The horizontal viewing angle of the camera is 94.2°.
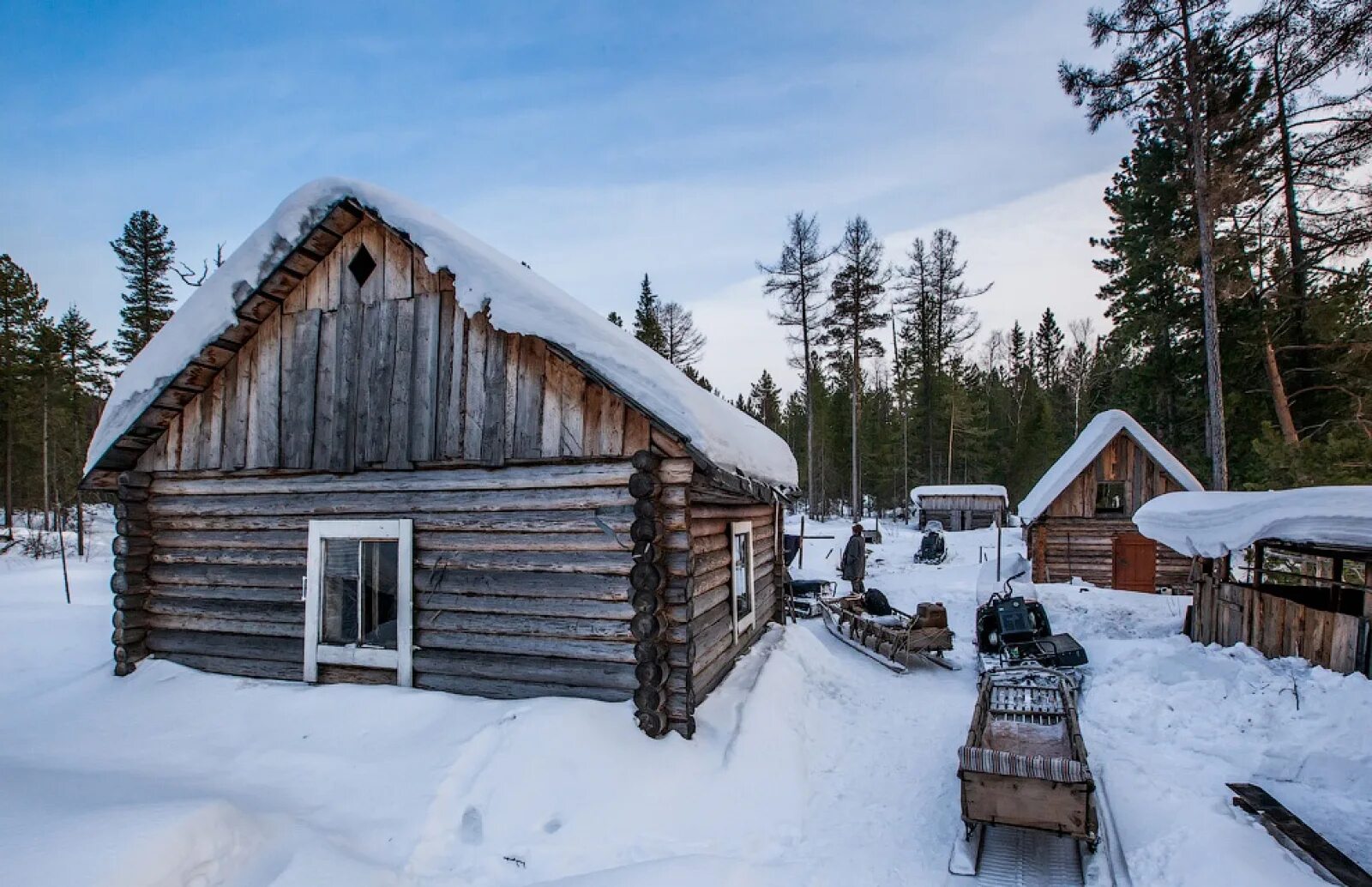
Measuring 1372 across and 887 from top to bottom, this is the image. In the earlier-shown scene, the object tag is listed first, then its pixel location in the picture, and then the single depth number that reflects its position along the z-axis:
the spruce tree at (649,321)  37.56
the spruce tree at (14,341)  30.61
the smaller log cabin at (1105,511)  17.97
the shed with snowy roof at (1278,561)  7.72
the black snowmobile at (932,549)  26.47
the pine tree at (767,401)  57.53
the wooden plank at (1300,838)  4.75
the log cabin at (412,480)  6.63
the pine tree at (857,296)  33.78
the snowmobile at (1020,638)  10.47
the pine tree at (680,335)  42.00
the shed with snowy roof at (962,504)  38.22
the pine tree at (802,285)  33.22
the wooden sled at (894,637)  11.20
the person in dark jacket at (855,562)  16.38
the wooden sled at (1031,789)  4.90
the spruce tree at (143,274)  33.03
